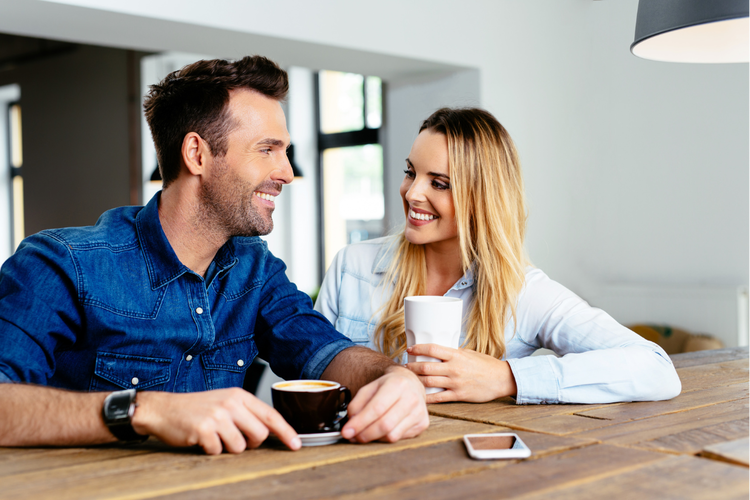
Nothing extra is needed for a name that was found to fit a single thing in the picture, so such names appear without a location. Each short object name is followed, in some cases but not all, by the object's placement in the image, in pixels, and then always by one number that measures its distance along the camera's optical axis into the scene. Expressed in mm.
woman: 1650
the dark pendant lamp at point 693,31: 1285
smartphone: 920
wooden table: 780
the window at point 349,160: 5418
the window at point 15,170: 7348
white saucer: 979
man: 979
